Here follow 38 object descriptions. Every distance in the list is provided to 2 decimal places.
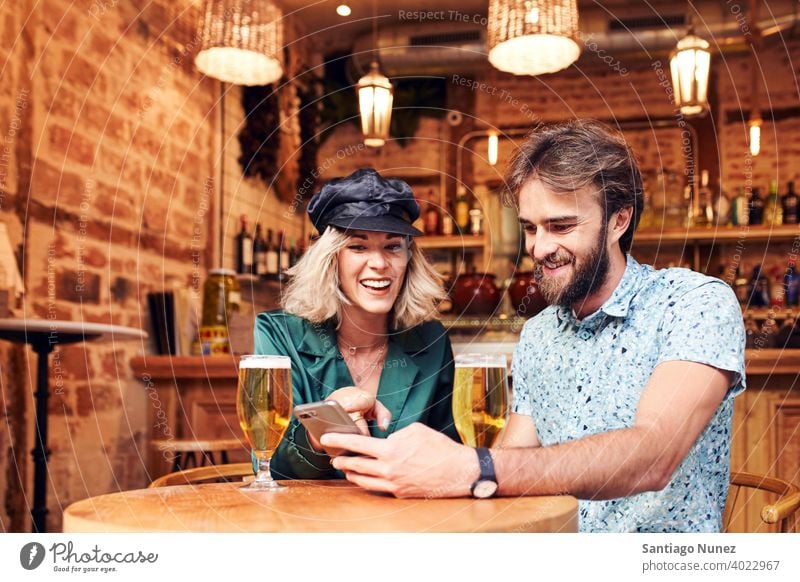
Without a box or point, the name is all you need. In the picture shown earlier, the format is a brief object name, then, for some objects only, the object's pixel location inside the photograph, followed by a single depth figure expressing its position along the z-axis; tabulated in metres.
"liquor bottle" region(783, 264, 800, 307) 3.25
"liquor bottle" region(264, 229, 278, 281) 3.13
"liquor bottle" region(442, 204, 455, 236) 3.54
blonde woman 1.38
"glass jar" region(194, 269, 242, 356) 2.68
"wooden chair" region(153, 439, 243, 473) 2.00
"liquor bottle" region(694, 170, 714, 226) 3.26
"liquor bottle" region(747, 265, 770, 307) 3.28
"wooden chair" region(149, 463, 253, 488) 1.19
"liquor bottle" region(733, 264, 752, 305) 3.17
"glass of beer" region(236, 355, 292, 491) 0.88
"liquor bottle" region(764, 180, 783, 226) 3.29
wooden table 0.74
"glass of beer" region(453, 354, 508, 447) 0.90
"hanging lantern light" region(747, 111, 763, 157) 2.96
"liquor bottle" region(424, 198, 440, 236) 3.55
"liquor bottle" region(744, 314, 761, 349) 2.63
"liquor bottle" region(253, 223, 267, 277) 3.13
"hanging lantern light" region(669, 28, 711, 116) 2.35
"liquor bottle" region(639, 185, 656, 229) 3.11
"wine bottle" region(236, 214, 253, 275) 3.07
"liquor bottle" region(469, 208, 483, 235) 3.58
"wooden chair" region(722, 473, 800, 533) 1.02
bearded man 0.84
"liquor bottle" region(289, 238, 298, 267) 3.10
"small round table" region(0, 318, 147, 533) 1.56
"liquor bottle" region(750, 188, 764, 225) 3.32
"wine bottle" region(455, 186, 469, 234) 3.58
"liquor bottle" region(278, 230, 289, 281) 3.10
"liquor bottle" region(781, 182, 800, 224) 3.35
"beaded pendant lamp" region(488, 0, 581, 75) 2.21
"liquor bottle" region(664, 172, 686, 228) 3.22
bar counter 2.14
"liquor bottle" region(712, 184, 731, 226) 3.23
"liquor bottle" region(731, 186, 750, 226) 3.28
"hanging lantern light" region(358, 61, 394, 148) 2.22
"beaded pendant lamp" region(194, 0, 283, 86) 2.20
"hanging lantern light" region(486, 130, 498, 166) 2.51
